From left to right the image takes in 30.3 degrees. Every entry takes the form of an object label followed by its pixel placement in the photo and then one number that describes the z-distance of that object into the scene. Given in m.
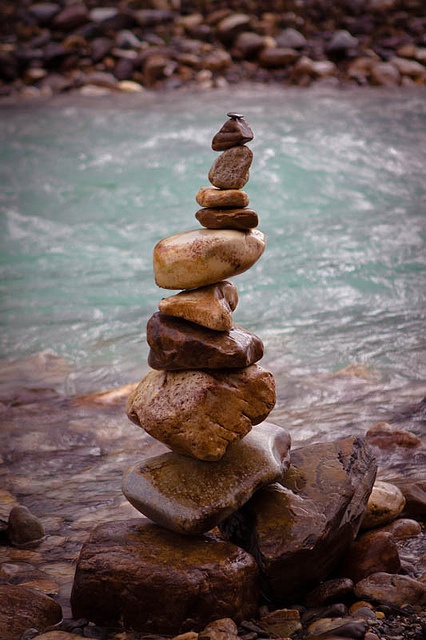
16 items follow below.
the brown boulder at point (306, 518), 3.69
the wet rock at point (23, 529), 4.39
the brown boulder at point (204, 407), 3.80
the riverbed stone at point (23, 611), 3.45
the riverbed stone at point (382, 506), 4.24
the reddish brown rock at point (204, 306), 3.84
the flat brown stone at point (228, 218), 3.92
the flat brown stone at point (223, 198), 3.92
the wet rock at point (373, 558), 3.82
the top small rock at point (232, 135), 3.89
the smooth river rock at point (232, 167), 3.91
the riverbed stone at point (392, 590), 3.57
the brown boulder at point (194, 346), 3.84
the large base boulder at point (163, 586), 3.52
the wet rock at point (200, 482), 3.71
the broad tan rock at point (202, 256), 3.85
